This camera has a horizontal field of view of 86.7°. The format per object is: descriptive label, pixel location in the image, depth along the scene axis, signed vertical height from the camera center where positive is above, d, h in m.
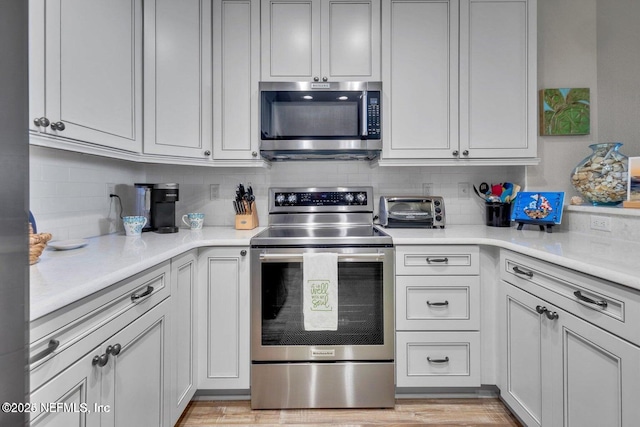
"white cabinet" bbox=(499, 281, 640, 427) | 0.99 -0.55
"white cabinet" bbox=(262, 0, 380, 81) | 2.08 +1.08
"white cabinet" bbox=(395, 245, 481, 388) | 1.82 -0.55
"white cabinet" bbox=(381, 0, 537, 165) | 2.08 +0.89
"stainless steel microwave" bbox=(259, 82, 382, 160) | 2.05 +0.59
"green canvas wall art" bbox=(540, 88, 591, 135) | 2.18 +0.66
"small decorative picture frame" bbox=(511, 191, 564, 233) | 1.92 +0.03
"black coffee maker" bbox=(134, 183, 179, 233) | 2.03 +0.04
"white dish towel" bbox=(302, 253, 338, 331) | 1.76 -0.40
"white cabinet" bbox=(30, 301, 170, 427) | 0.81 -0.50
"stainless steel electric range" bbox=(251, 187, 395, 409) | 1.79 -0.66
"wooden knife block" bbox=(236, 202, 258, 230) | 2.17 -0.05
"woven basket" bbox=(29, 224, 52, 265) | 1.12 -0.11
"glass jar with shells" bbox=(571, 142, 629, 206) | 1.76 +0.21
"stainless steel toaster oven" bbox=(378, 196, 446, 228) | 2.24 +0.01
